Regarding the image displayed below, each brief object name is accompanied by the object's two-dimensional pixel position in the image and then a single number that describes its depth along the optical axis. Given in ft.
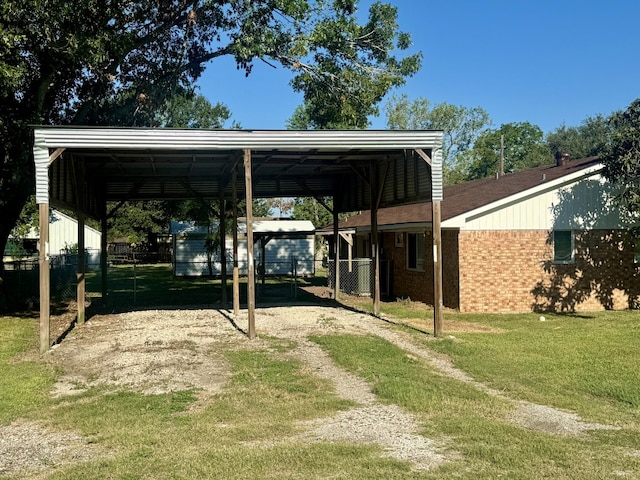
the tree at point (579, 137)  204.16
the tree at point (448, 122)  150.02
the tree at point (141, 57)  46.52
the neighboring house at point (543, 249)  55.21
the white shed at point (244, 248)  113.91
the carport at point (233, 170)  37.63
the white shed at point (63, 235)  146.51
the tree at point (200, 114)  156.15
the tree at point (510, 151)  185.26
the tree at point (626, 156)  51.55
